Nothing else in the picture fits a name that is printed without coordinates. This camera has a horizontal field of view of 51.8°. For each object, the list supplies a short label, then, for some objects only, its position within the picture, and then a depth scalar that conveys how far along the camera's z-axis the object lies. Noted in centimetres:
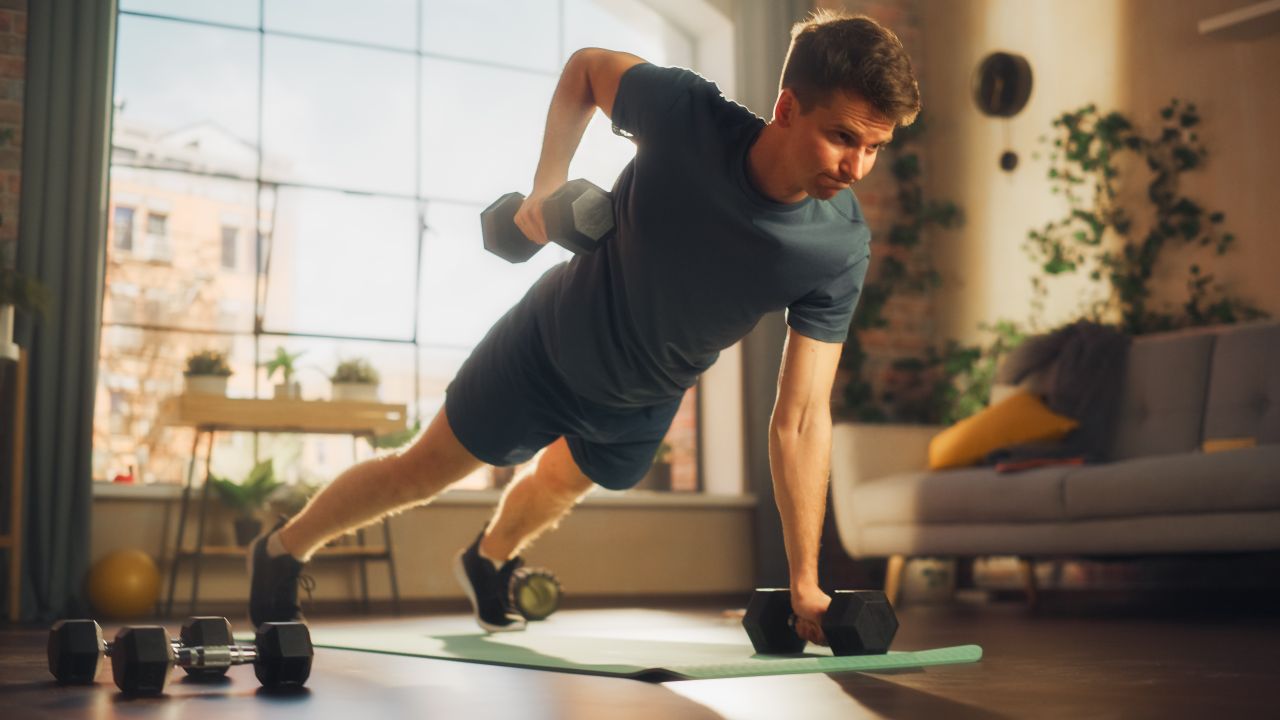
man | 183
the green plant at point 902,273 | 581
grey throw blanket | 434
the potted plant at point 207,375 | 469
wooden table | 448
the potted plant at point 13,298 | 401
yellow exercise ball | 420
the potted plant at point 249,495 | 461
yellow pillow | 437
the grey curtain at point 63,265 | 430
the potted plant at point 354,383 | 489
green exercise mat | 184
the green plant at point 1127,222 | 474
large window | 503
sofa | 337
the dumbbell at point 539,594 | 339
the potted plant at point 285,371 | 484
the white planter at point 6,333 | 400
